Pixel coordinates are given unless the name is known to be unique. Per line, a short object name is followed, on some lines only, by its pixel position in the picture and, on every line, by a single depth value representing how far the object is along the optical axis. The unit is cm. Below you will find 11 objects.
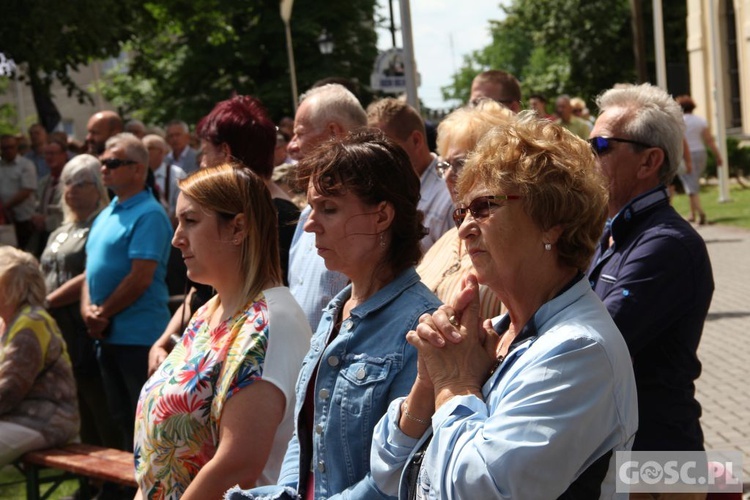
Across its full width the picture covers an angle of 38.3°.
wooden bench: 558
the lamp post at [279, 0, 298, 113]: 1939
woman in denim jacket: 280
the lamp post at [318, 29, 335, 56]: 3034
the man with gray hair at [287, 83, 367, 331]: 435
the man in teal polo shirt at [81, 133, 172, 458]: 632
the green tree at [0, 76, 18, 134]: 6469
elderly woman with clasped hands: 217
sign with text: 1231
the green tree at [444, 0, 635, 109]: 4250
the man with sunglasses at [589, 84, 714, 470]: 334
